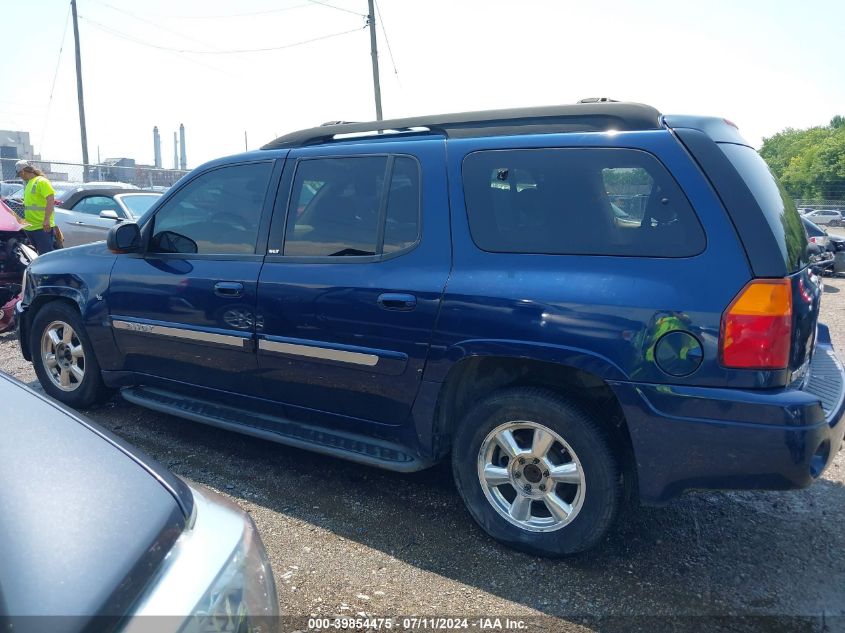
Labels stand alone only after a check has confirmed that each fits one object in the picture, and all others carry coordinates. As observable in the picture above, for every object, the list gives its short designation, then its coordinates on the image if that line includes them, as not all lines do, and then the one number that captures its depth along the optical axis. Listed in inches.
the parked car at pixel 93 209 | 410.6
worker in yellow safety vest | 340.2
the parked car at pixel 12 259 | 307.3
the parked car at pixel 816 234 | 483.8
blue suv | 101.4
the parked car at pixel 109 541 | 50.4
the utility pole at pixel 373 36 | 729.0
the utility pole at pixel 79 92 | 949.8
